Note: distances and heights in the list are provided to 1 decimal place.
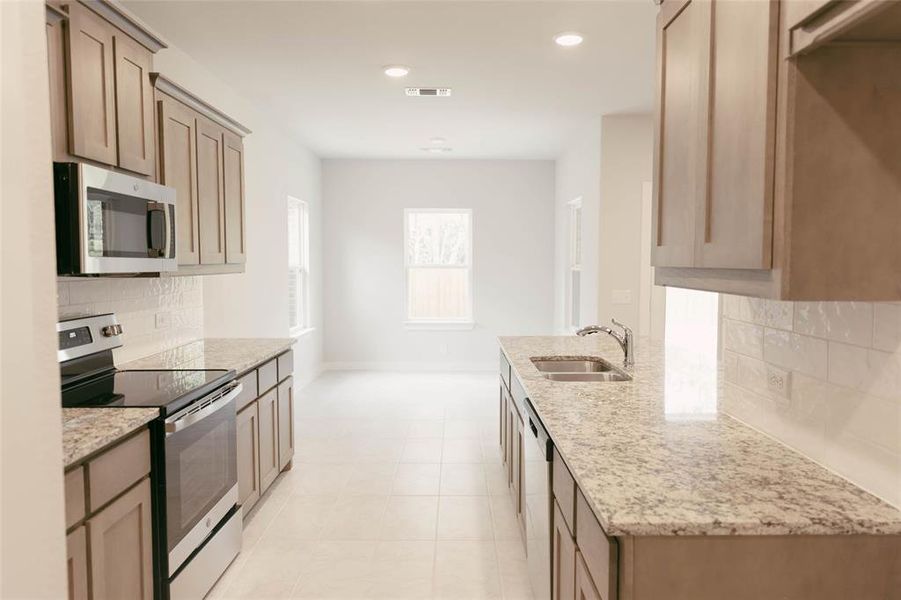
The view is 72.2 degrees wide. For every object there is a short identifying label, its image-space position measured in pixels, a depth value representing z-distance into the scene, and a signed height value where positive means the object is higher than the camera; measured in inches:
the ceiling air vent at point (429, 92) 184.9 +54.5
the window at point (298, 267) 271.6 +2.6
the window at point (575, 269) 270.4 +1.4
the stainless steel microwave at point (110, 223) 84.7 +7.7
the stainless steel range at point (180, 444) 86.7 -26.7
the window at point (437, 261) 317.4 +5.9
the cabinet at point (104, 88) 85.1 +28.2
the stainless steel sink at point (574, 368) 125.6 -20.5
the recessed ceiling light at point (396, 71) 162.2 +53.8
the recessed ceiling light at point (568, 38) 140.6 +54.0
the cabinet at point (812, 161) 47.0 +8.6
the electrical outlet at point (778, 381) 66.8 -12.1
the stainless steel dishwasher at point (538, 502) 82.8 -33.6
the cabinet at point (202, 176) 118.0 +21.0
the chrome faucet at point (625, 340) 122.0 -13.5
